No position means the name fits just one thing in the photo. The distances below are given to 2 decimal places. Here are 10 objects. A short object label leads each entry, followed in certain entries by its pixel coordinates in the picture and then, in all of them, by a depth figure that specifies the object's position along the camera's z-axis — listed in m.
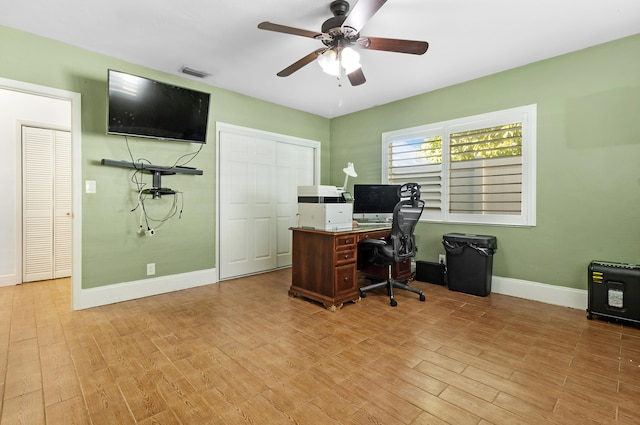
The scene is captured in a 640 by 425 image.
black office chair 3.20
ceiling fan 2.04
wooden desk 3.08
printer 3.22
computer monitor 4.11
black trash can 3.46
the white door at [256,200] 4.22
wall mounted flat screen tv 2.99
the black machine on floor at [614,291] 2.62
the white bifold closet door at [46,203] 4.05
